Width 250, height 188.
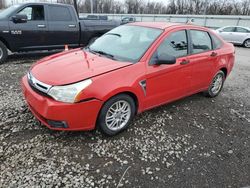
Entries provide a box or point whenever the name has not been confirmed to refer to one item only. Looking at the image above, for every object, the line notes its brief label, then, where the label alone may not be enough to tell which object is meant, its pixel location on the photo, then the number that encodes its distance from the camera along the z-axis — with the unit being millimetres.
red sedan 2922
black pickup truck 6668
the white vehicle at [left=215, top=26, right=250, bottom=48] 15250
